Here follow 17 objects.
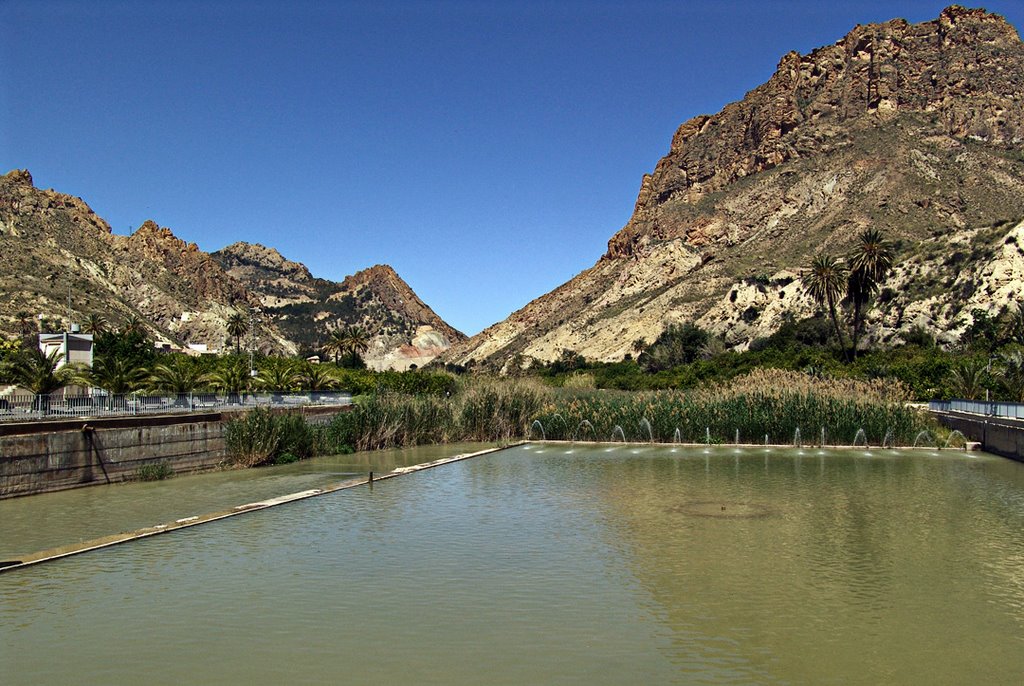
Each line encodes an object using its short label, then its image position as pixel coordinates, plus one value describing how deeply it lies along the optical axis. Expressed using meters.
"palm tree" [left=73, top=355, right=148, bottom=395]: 29.05
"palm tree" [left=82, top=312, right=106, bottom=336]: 73.62
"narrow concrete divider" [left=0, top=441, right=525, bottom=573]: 13.07
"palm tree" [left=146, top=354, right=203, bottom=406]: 31.05
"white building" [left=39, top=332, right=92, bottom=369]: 38.83
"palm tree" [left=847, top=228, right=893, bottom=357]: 62.88
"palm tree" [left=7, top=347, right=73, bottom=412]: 25.84
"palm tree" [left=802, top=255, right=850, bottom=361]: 67.88
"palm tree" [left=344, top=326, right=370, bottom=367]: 91.58
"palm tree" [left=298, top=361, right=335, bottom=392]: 42.41
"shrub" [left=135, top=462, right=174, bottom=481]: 23.56
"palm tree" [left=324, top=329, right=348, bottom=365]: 93.25
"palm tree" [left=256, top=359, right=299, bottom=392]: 41.78
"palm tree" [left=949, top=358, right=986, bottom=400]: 41.84
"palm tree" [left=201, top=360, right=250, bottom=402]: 35.81
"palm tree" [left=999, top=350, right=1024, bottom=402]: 37.19
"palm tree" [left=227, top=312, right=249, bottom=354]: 91.81
